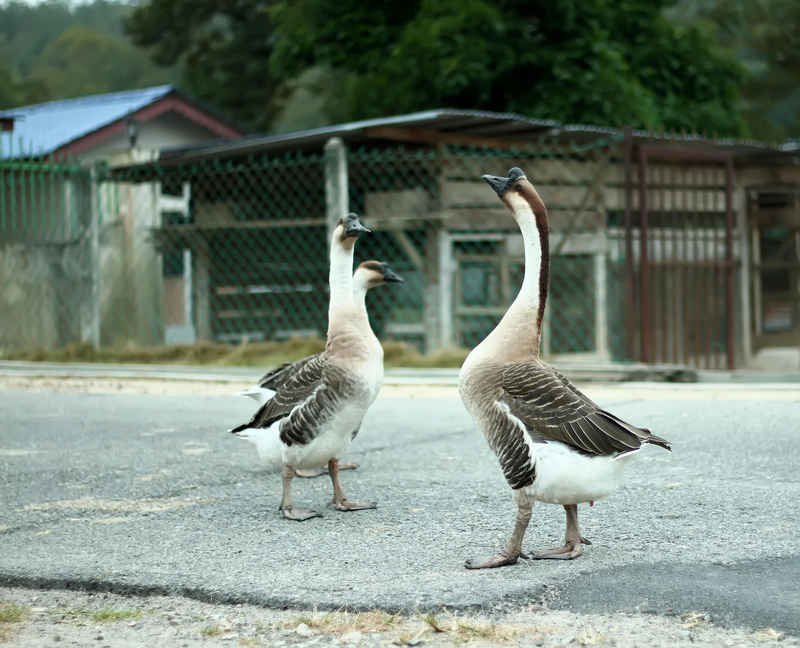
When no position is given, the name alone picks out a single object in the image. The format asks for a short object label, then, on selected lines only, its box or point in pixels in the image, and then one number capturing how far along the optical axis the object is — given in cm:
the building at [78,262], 1348
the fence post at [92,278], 1328
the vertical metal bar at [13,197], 1332
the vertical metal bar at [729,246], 1279
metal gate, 1209
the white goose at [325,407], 475
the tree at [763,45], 2894
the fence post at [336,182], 1184
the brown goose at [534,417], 369
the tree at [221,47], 3178
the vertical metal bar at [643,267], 1191
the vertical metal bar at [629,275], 1194
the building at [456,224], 1237
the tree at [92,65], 5297
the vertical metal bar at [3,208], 1356
